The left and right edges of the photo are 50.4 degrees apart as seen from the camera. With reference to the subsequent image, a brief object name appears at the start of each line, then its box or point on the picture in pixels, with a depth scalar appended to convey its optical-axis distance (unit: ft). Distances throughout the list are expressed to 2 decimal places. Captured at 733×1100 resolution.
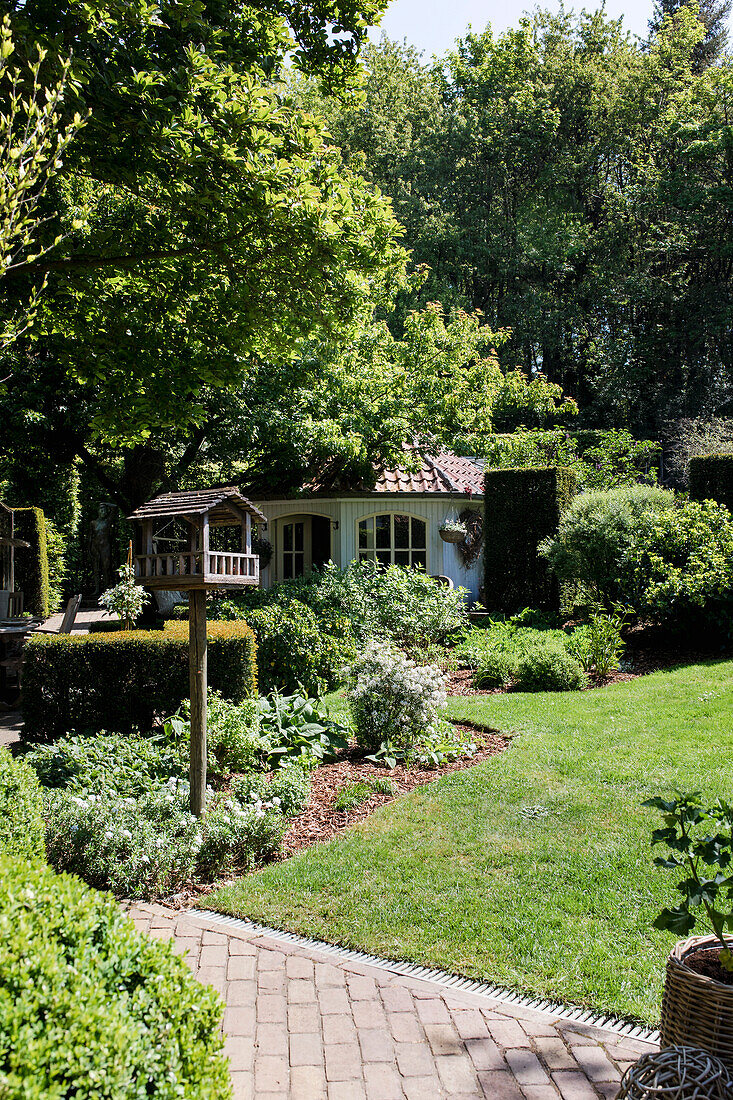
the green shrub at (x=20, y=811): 13.88
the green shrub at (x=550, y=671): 32.83
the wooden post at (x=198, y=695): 18.08
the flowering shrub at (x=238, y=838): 16.87
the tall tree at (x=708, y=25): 118.32
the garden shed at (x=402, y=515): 55.62
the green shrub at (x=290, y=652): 33.68
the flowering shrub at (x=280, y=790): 18.80
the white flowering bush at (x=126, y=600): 31.38
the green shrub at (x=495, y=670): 34.06
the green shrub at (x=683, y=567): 38.17
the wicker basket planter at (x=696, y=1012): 7.50
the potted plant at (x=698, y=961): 7.54
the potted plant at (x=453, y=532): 54.85
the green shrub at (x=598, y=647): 34.32
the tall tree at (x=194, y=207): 23.06
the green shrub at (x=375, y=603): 37.88
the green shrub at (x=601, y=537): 41.65
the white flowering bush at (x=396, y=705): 24.62
